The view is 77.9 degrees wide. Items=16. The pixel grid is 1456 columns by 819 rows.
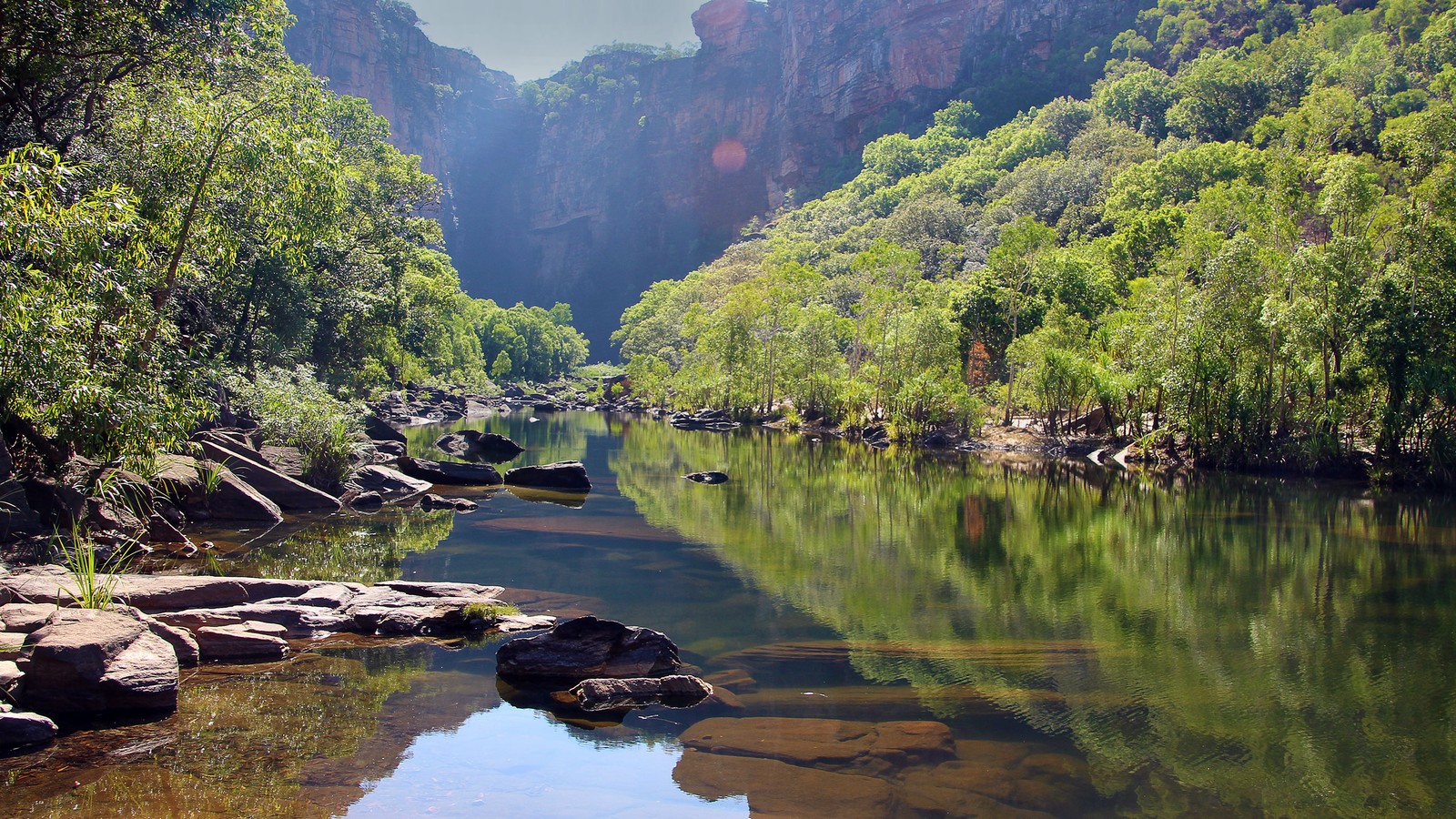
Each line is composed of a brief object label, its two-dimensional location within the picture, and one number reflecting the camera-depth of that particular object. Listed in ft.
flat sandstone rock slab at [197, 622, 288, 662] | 35.14
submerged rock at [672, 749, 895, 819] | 24.77
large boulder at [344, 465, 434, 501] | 86.69
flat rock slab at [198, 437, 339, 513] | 72.23
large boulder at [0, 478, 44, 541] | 44.24
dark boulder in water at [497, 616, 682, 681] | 34.99
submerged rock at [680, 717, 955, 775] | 27.76
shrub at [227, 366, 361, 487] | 82.43
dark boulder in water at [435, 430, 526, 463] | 131.44
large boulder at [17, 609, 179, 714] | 27.37
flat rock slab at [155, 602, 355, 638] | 37.47
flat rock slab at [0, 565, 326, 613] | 36.09
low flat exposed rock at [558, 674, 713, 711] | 32.63
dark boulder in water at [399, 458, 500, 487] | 97.30
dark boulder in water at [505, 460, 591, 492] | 96.99
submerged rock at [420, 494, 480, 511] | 80.38
